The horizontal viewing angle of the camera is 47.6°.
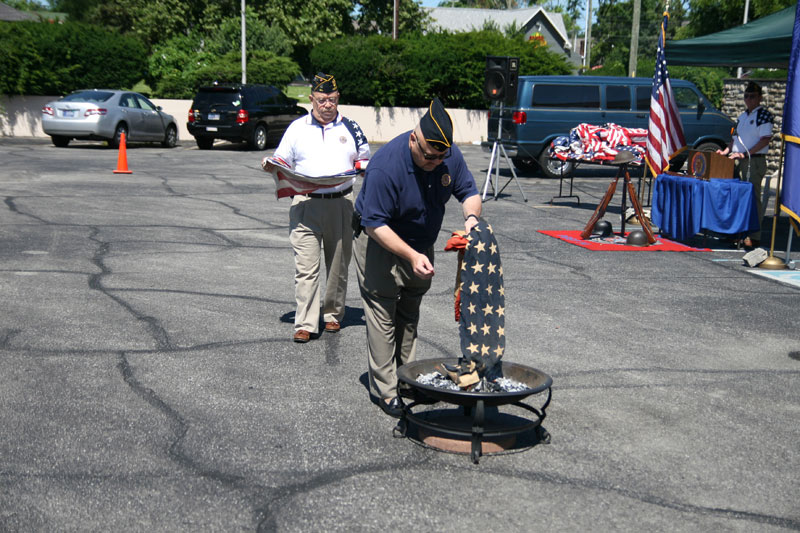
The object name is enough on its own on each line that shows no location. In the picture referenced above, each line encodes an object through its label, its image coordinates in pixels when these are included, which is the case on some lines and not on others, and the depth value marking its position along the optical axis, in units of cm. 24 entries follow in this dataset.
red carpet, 1166
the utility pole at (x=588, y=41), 6994
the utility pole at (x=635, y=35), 3497
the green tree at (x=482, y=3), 10019
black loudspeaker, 1747
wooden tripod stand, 1211
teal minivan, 2094
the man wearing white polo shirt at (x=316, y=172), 688
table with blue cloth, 1178
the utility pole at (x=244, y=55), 3434
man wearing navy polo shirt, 476
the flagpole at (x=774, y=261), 1048
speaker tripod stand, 1680
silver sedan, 2533
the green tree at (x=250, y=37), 3931
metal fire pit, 453
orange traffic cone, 1931
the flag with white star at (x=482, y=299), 473
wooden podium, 1217
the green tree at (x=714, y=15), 4641
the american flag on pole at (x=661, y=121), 1357
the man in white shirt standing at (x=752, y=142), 1204
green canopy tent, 1228
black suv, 2691
